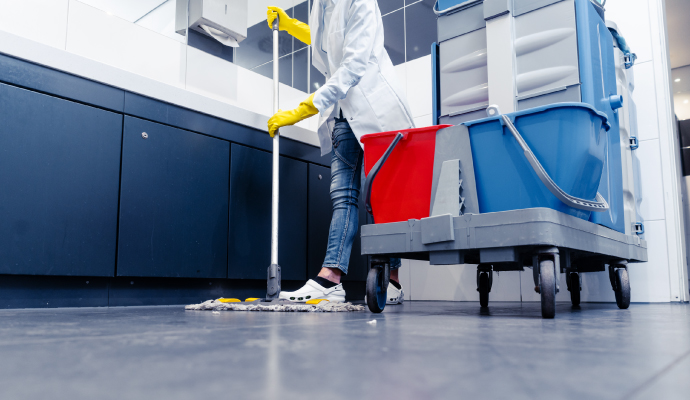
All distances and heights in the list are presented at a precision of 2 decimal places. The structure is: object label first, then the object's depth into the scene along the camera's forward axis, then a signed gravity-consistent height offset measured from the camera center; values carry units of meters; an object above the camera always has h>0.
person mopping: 1.50 +0.51
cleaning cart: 0.98 +0.22
